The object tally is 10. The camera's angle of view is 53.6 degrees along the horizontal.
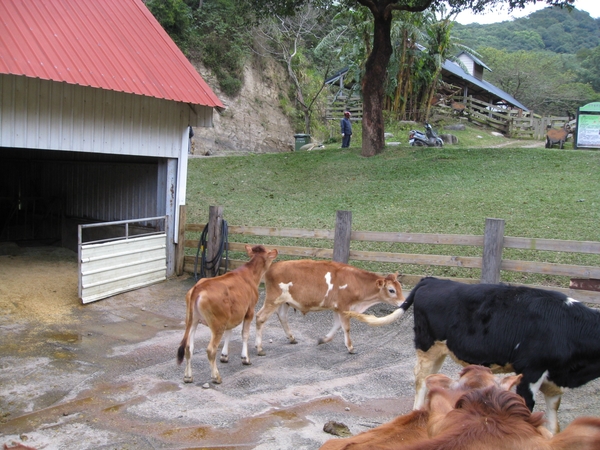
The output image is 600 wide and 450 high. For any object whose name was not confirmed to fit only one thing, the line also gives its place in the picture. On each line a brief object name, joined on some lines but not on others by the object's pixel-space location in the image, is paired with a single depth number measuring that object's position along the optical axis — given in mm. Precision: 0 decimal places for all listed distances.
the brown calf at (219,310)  6887
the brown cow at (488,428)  2311
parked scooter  24750
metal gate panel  10094
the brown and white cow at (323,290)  8430
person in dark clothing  24844
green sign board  22078
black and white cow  5348
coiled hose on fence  11361
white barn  9711
